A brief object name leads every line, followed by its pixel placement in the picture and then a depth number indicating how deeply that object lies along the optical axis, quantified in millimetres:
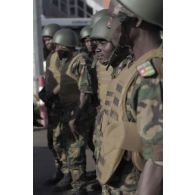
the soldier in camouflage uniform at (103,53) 3143
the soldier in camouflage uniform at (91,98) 5227
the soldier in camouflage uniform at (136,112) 1818
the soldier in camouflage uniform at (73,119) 5437
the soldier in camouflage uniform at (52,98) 5887
